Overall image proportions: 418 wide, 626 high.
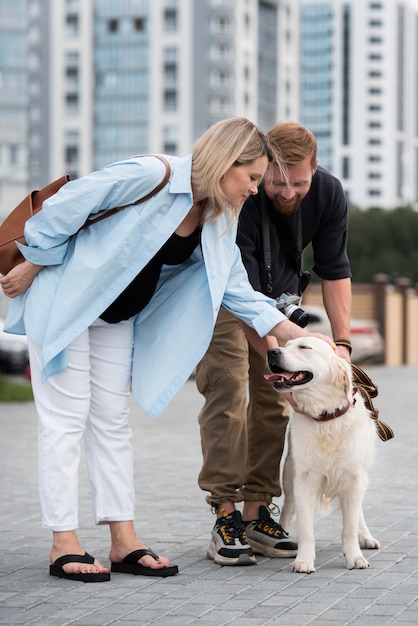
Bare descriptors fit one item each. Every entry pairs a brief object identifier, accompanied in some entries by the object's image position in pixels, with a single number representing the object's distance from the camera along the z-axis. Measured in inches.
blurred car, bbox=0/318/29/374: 1601.5
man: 337.7
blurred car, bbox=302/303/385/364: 1716.2
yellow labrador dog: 314.5
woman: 298.8
